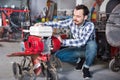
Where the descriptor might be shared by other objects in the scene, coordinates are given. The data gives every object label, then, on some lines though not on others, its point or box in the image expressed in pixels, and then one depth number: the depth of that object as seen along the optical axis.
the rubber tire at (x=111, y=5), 2.57
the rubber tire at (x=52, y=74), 1.65
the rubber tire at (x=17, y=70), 1.85
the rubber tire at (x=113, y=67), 2.35
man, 1.98
